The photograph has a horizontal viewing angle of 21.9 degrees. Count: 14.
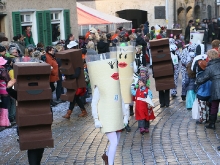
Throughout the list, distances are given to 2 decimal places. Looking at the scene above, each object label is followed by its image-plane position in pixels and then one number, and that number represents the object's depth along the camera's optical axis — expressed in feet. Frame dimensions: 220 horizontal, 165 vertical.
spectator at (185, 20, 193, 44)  103.85
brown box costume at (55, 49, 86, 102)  42.63
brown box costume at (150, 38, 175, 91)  44.83
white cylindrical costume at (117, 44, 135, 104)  36.88
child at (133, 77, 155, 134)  36.24
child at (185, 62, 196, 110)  40.88
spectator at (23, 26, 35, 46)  64.06
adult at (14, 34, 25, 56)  57.26
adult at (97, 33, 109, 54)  64.90
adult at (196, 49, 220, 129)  35.55
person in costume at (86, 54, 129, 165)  26.50
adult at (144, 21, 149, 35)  105.86
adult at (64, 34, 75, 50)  63.16
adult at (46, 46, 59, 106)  49.26
